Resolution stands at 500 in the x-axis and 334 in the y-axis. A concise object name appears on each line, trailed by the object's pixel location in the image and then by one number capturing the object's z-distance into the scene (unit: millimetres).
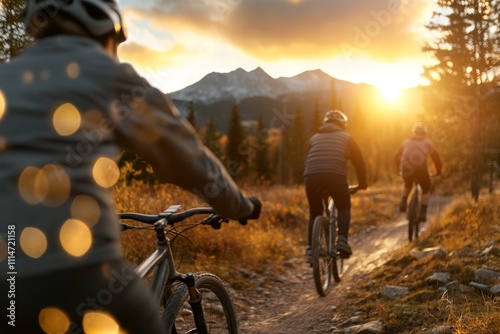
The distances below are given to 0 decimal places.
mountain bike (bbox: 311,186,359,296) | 6281
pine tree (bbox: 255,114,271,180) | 56488
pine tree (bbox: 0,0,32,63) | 8047
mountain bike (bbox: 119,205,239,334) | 2416
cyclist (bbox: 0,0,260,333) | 1305
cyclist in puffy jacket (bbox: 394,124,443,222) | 9836
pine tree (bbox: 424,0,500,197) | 17141
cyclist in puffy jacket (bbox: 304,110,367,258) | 6480
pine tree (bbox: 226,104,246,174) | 53072
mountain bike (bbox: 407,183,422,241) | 9913
